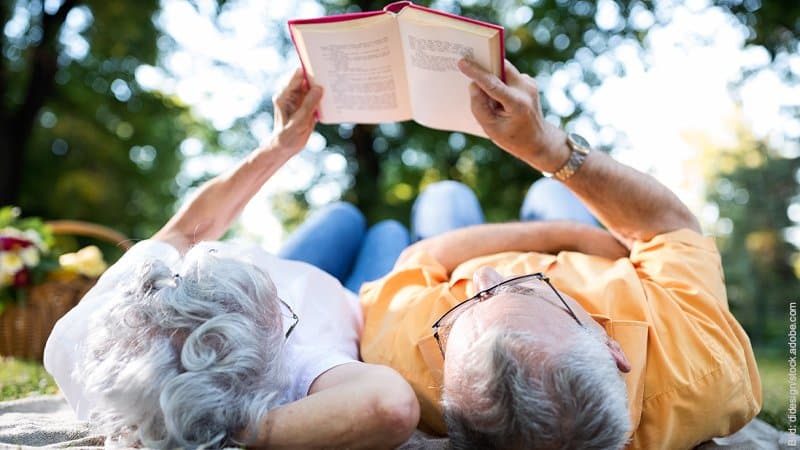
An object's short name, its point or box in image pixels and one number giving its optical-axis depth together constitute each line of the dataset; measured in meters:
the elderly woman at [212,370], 1.18
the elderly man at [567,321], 1.16
